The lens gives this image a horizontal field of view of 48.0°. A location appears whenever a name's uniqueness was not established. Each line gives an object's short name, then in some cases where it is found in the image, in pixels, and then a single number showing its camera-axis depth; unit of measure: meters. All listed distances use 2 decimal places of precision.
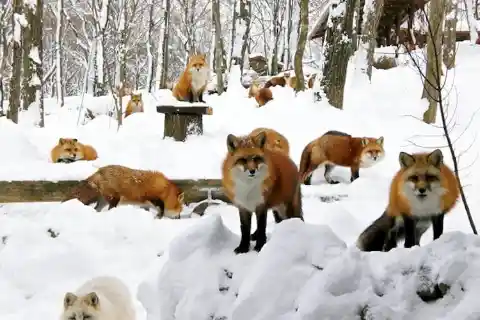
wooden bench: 10.73
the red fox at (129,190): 7.15
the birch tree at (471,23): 25.27
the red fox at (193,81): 11.37
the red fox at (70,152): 9.68
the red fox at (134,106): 20.56
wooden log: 6.79
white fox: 4.18
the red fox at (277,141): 7.62
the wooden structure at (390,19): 24.98
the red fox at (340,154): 8.09
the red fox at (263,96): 18.69
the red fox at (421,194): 3.42
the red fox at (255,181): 3.56
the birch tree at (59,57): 28.98
